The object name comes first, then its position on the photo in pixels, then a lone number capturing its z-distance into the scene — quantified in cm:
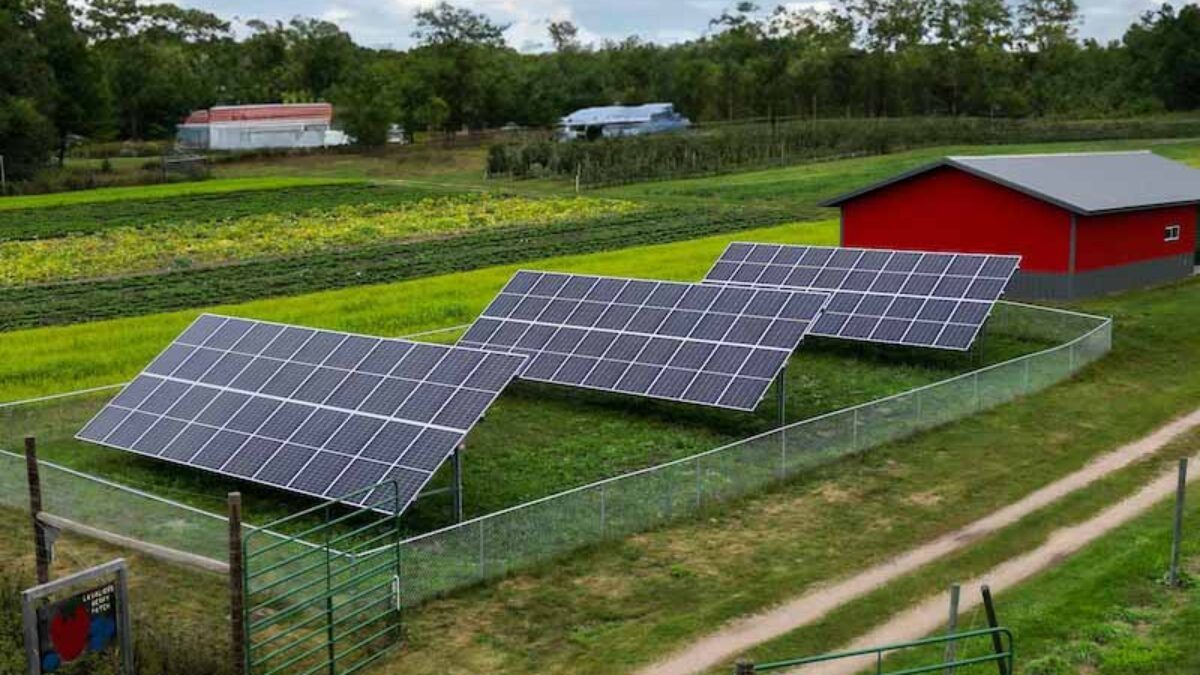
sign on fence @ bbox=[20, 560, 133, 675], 1612
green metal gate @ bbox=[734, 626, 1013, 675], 1552
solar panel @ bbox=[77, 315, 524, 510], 2430
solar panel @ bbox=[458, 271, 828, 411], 3066
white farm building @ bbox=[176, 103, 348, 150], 13462
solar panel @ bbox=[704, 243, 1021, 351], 3725
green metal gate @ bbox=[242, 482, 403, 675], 1838
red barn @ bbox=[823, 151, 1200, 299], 4728
